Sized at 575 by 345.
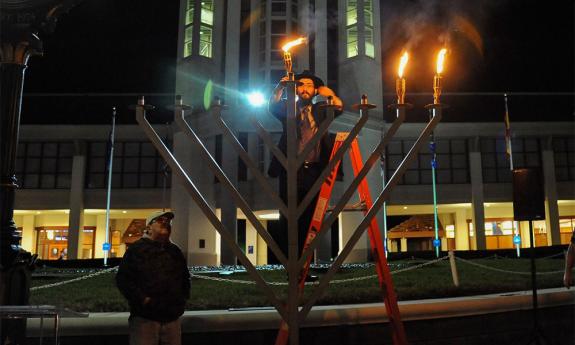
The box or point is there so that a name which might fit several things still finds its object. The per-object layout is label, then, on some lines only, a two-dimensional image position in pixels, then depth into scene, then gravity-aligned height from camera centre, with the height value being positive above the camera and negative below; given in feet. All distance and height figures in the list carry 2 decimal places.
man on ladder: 17.47 +3.74
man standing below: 13.70 -1.03
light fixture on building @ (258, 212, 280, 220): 90.53 +5.65
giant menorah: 12.91 +1.58
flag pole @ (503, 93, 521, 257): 82.49 +16.50
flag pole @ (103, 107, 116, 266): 84.28 +13.50
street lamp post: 15.01 +4.09
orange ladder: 15.62 +0.19
